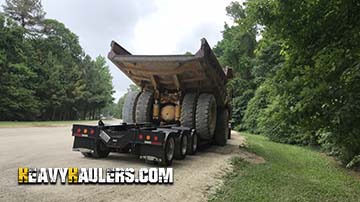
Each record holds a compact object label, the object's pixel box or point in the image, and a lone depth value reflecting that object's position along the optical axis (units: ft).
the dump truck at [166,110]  21.18
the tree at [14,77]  89.30
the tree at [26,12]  123.34
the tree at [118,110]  351.05
